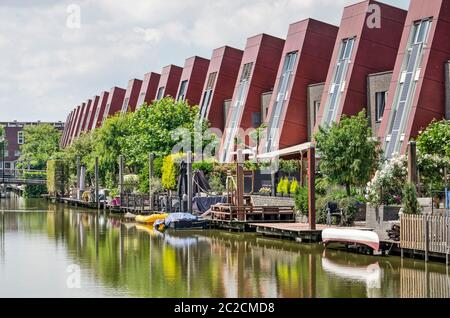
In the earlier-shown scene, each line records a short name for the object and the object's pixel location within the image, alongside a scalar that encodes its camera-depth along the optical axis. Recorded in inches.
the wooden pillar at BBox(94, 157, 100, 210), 3141.7
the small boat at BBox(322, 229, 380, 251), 1305.4
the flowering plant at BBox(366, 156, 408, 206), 1497.3
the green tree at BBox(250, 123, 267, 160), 2650.1
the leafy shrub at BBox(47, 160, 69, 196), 4079.7
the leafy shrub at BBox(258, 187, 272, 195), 2149.6
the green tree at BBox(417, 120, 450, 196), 1534.2
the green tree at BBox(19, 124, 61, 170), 5762.8
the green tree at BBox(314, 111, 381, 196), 1721.2
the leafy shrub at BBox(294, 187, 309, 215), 1767.5
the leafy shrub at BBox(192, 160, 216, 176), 2416.5
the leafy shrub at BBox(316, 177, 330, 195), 1827.0
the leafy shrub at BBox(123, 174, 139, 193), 2933.1
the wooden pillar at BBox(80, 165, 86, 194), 3602.1
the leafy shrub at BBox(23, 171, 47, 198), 4911.2
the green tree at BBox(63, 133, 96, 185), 4052.7
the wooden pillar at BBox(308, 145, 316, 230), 1546.5
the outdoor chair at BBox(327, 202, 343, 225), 1616.6
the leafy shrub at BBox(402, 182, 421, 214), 1269.7
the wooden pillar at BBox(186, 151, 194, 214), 2060.8
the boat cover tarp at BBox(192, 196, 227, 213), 2121.1
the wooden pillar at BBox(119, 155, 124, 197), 2804.4
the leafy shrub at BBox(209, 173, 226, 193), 2314.2
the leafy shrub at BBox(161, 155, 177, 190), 2492.6
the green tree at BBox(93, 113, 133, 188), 3371.1
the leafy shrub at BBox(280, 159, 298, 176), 2176.4
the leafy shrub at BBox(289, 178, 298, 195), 1959.6
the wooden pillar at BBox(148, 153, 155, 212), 2503.9
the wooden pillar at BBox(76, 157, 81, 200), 3593.0
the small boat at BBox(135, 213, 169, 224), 2147.6
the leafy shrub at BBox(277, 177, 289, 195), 2022.6
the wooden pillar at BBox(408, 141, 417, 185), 1346.0
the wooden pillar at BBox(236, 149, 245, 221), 1866.4
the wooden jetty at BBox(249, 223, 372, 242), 1537.9
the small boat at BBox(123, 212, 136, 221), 2455.5
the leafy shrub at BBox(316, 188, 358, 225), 1594.5
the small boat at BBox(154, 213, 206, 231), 1957.4
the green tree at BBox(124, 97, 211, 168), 2924.0
